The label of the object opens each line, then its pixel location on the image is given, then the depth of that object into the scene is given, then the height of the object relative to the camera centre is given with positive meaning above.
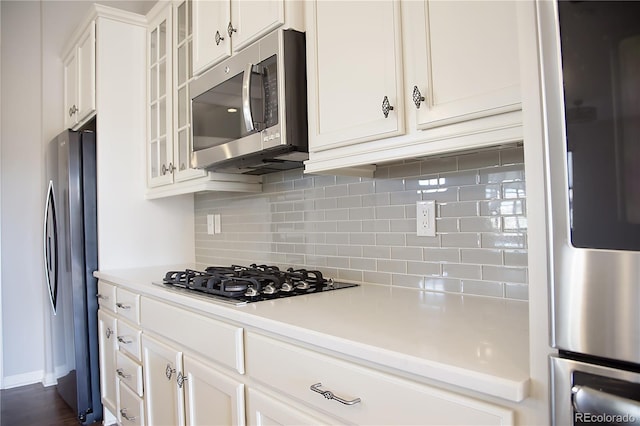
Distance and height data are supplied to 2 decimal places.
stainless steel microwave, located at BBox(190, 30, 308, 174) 1.60 +0.48
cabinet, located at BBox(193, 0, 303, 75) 1.61 +0.82
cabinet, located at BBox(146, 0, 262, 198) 2.34 +0.68
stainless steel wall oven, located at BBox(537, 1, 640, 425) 0.56 +0.01
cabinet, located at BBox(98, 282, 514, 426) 0.84 -0.42
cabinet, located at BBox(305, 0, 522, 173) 1.04 +0.38
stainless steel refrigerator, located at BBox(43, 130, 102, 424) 2.67 -0.21
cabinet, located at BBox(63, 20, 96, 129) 2.81 +1.05
